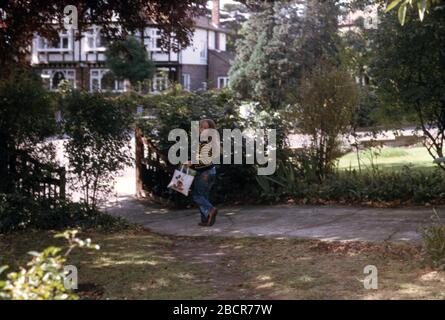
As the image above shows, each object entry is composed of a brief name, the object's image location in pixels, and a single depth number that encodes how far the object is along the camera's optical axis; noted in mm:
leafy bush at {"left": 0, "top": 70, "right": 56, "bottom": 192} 10172
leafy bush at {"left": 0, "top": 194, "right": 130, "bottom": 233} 9703
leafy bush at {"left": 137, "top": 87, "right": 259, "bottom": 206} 12180
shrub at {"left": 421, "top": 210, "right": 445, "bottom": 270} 6552
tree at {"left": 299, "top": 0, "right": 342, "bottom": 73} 38031
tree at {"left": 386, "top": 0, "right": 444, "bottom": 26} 5109
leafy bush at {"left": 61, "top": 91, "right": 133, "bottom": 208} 10320
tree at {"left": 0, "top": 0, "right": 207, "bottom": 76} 11430
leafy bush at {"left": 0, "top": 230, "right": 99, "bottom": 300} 3818
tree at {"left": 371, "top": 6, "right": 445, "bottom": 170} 10703
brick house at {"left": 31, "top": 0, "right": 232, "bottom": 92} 53938
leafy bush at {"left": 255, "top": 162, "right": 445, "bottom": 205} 11070
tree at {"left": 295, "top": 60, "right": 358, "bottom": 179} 11844
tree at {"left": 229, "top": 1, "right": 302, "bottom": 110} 38812
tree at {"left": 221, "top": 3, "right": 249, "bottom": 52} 72938
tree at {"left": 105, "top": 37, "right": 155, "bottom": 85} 46469
